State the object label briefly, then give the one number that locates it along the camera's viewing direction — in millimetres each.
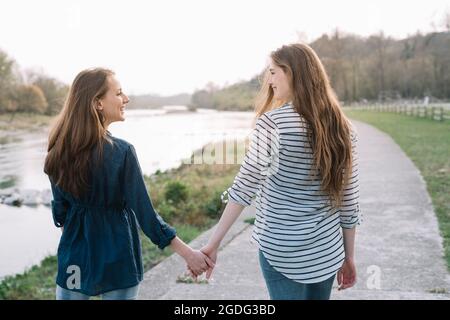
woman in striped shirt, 2074
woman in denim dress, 2178
